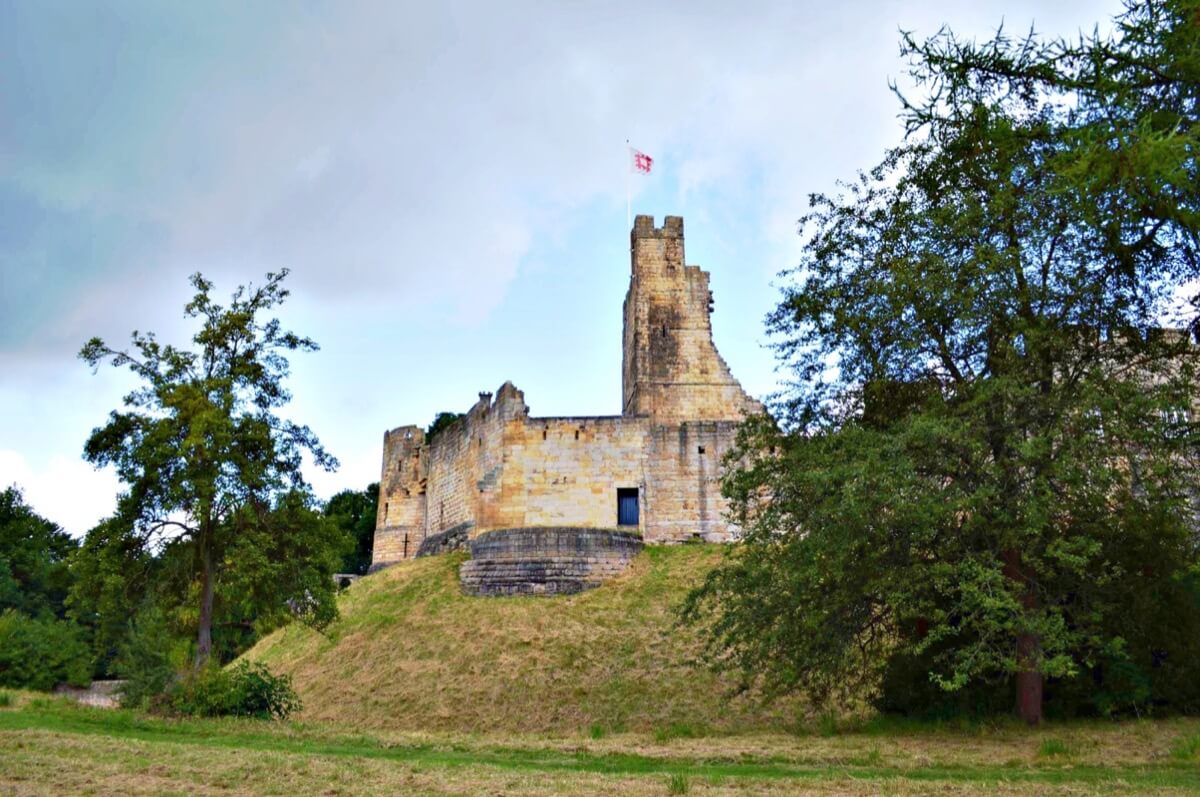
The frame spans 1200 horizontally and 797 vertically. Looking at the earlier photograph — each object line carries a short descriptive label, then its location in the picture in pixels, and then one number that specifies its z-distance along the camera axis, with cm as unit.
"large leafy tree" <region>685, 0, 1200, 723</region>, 1187
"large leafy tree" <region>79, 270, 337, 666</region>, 1669
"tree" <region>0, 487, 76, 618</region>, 4122
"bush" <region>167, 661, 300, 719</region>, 1582
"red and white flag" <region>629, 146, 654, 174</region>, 3562
